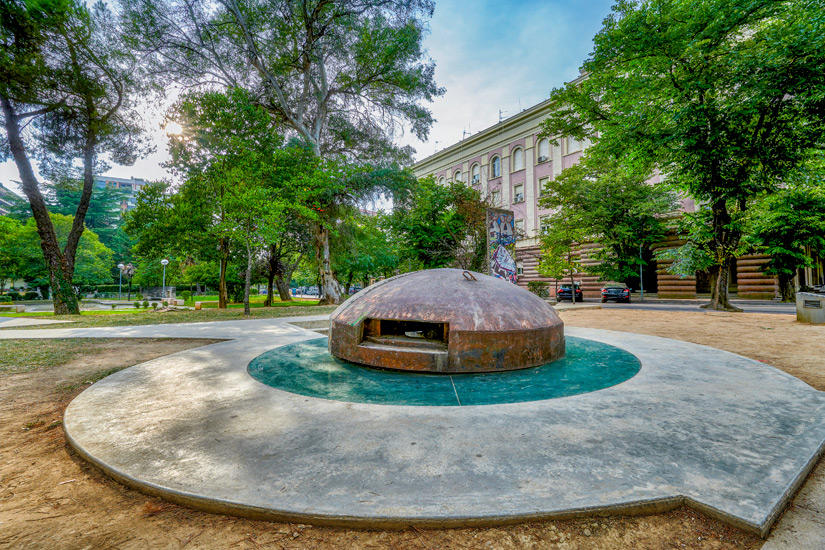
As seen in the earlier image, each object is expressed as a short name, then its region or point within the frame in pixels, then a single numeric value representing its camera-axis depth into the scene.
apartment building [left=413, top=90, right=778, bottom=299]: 29.22
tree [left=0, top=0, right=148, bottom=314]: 15.02
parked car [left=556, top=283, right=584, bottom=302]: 28.02
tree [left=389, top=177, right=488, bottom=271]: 21.59
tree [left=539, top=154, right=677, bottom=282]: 25.80
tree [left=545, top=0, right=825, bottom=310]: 10.99
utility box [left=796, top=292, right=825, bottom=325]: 10.96
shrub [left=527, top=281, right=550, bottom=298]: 24.67
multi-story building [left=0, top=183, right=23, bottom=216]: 43.81
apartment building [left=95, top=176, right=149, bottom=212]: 102.00
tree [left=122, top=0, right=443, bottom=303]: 19.16
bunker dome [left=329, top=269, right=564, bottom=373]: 5.06
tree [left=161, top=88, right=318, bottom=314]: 16.72
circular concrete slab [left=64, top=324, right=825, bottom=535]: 2.06
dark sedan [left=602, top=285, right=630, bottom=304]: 25.14
